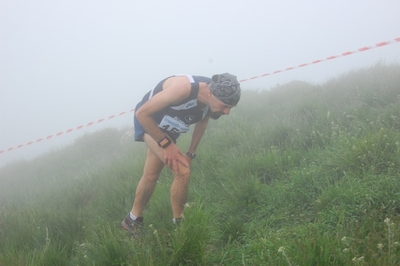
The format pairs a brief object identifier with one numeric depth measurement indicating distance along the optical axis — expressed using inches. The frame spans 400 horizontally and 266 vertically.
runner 138.1
